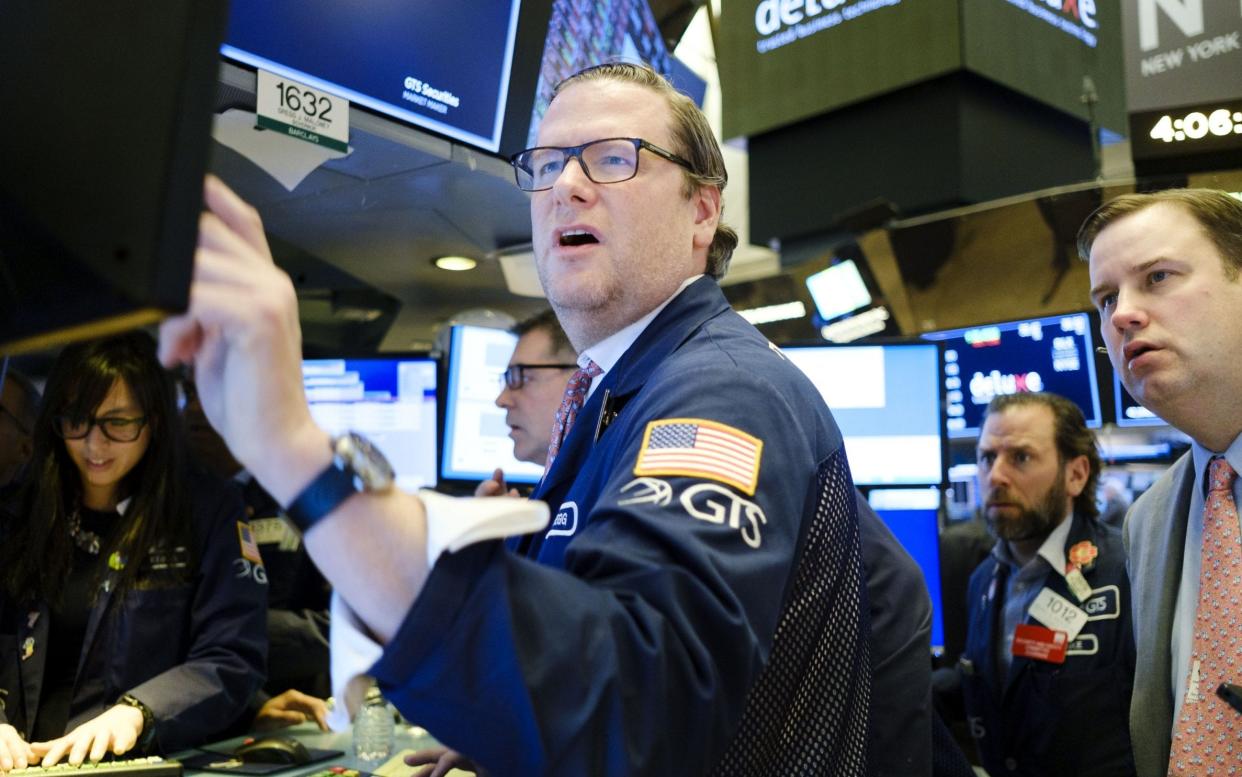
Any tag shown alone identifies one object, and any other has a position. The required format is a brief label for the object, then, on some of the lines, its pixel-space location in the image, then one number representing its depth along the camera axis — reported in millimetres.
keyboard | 1592
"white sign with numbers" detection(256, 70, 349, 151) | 1843
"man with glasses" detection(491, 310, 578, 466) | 2744
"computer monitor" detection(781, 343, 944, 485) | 2719
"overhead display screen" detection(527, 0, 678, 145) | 2562
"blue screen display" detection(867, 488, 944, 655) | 2713
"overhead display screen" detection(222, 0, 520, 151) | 1911
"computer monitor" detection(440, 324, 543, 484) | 3021
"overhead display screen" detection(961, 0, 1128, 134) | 5450
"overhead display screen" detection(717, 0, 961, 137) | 5512
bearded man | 2896
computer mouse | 1984
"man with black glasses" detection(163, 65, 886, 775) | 736
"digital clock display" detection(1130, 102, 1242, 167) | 4301
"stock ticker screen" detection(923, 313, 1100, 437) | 4539
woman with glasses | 2137
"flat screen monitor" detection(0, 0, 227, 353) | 599
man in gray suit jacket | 1830
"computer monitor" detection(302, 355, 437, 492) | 2990
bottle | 2097
